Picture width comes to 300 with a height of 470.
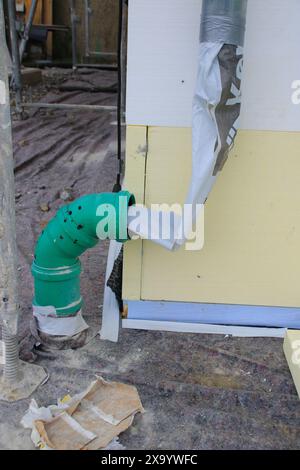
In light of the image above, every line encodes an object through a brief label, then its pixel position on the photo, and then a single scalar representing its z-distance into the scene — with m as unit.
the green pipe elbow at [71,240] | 1.92
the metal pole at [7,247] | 1.65
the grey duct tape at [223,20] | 1.65
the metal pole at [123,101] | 3.73
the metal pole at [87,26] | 7.68
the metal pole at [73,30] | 7.73
